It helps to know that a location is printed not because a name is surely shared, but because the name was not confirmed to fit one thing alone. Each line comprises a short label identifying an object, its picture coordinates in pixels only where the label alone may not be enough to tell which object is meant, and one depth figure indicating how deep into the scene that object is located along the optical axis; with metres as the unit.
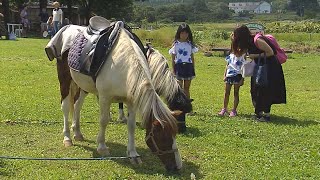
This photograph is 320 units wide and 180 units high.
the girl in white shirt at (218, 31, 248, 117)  8.85
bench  22.95
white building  174.62
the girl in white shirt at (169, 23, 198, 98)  8.72
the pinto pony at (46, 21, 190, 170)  5.06
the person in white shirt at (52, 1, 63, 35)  21.48
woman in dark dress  8.38
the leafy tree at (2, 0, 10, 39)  29.70
